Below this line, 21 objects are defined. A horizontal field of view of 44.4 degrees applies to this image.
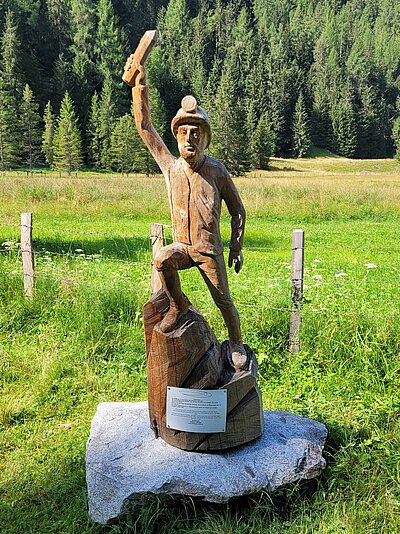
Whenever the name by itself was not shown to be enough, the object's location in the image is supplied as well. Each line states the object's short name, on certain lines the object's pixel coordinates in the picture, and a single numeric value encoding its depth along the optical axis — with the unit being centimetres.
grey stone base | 297
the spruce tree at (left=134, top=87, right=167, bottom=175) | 3797
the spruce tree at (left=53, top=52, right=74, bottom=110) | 5291
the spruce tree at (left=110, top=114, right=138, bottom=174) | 3841
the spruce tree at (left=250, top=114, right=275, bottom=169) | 4919
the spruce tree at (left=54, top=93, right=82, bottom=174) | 3812
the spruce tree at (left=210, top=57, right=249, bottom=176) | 3950
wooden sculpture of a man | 290
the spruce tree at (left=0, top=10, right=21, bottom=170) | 3731
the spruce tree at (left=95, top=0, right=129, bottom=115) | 5269
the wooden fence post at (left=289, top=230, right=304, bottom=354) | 525
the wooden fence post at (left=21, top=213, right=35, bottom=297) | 625
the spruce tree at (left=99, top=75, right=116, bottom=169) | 4375
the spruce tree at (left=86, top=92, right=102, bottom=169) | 4544
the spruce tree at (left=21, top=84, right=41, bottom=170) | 4033
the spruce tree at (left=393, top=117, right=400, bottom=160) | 7456
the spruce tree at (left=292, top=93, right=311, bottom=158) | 6631
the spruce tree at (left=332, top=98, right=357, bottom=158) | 7256
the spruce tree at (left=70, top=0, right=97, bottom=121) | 5394
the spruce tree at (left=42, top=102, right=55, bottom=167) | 4044
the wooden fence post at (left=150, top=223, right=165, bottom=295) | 557
